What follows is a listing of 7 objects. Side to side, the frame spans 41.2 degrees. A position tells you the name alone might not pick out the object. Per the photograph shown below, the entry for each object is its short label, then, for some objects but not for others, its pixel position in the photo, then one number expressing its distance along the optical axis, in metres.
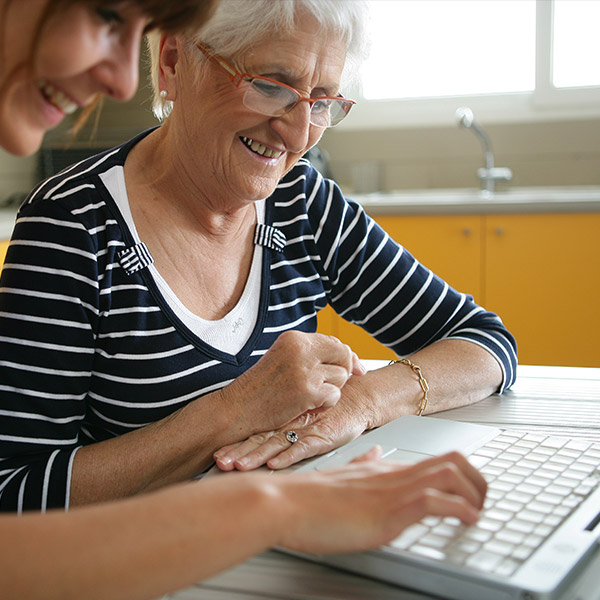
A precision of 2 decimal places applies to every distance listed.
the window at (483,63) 3.38
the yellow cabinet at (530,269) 2.76
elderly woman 1.00
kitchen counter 2.72
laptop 0.61
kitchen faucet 3.22
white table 0.63
